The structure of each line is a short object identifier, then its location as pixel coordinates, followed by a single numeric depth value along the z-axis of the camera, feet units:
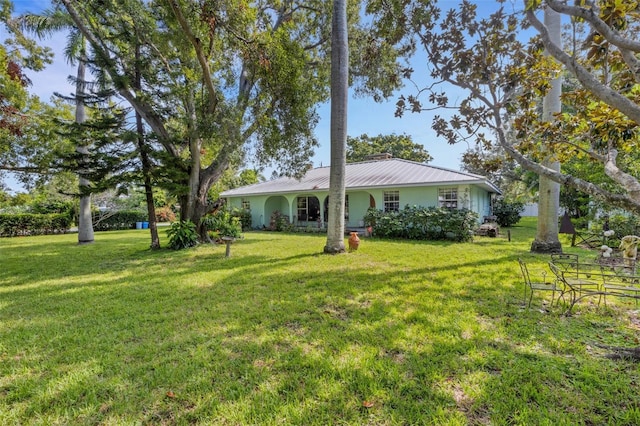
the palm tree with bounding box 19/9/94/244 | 35.95
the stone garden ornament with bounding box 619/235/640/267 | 20.90
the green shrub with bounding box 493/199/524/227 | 68.69
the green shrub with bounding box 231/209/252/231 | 68.28
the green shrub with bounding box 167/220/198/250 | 37.19
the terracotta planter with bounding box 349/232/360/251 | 33.53
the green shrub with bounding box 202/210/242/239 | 44.52
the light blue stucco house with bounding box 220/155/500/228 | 47.01
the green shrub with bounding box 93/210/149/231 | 78.12
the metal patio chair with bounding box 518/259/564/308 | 14.92
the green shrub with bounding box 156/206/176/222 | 94.35
